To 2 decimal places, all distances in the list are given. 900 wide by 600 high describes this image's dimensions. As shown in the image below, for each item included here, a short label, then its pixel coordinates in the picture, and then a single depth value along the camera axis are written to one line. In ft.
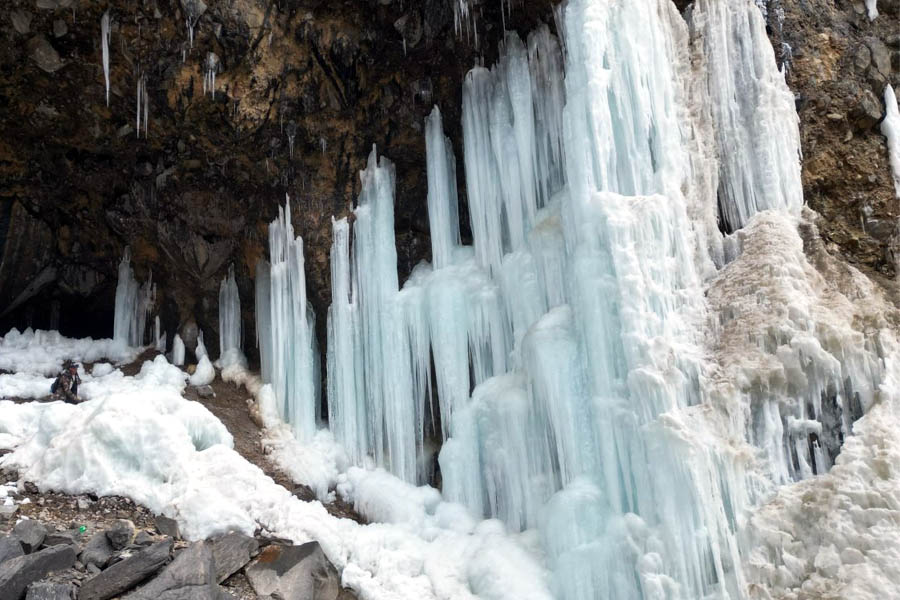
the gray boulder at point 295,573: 28.19
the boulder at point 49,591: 23.40
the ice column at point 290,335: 41.55
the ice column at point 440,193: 39.37
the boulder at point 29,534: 25.90
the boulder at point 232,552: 28.22
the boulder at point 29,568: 23.59
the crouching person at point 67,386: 41.22
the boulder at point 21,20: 36.11
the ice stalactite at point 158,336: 50.60
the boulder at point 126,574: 24.53
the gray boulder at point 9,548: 24.91
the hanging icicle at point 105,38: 36.55
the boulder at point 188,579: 24.84
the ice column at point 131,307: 50.55
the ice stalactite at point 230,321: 47.73
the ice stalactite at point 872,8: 33.40
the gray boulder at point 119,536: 27.04
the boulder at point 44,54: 37.50
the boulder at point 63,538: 26.76
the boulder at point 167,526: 29.30
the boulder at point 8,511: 27.99
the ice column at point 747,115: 29.81
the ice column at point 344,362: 39.14
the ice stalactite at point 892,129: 31.53
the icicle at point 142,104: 38.91
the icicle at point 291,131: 40.44
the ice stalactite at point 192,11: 36.01
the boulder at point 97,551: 26.18
